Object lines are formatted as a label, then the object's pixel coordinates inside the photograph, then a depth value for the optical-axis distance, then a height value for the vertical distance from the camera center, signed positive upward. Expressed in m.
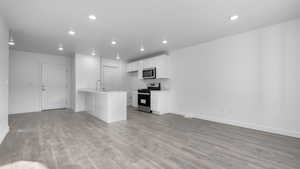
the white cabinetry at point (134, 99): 6.91 -0.79
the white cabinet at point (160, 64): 5.48 +0.82
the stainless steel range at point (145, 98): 5.69 -0.62
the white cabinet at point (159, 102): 5.29 -0.72
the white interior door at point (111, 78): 6.95 +0.34
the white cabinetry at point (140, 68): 6.40 +0.76
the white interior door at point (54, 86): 5.95 -0.07
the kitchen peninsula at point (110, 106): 4.16 -0.70
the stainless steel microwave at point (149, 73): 5.76 +0.48
